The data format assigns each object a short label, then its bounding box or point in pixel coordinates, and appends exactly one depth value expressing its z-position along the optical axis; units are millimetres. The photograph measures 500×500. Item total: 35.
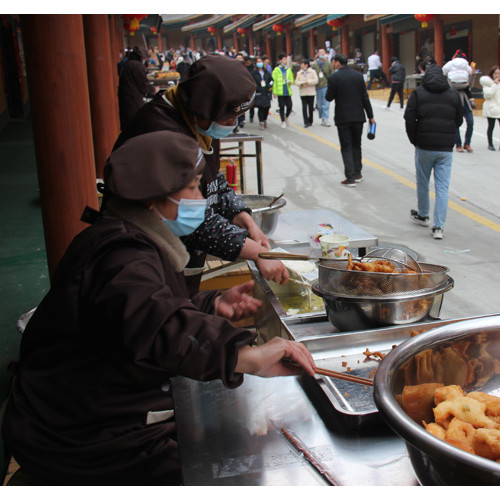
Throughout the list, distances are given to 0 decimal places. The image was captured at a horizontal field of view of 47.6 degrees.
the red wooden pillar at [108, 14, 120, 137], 14086
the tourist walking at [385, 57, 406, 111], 19859
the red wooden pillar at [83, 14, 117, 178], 8883
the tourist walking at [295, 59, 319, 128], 16422
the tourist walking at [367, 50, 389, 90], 25906
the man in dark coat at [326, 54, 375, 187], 9969
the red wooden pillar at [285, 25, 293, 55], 39750
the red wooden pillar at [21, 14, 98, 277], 3686
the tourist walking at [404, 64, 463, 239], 7152
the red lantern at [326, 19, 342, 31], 29541
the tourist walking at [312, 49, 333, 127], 17719
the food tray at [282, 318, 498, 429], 1796
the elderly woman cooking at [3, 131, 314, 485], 1634
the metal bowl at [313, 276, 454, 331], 2266
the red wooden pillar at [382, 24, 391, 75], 28031
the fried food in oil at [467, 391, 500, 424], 1586
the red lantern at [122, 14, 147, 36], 18047
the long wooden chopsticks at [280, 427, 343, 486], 1549
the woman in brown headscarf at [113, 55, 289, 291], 2734
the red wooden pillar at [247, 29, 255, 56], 49444
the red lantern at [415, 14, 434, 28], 22234
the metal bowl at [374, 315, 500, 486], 1165
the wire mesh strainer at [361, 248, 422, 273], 2529
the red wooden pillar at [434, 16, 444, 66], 22156
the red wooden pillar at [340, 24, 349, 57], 31234
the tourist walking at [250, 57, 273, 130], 16469
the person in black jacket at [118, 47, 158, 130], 9305
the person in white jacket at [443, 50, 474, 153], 12523
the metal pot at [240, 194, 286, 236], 3965
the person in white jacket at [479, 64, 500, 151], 12242
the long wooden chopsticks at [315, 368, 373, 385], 1841
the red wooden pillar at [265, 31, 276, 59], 47000
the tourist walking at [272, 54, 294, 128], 16641
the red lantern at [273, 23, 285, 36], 39400
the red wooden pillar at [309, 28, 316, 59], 37344
